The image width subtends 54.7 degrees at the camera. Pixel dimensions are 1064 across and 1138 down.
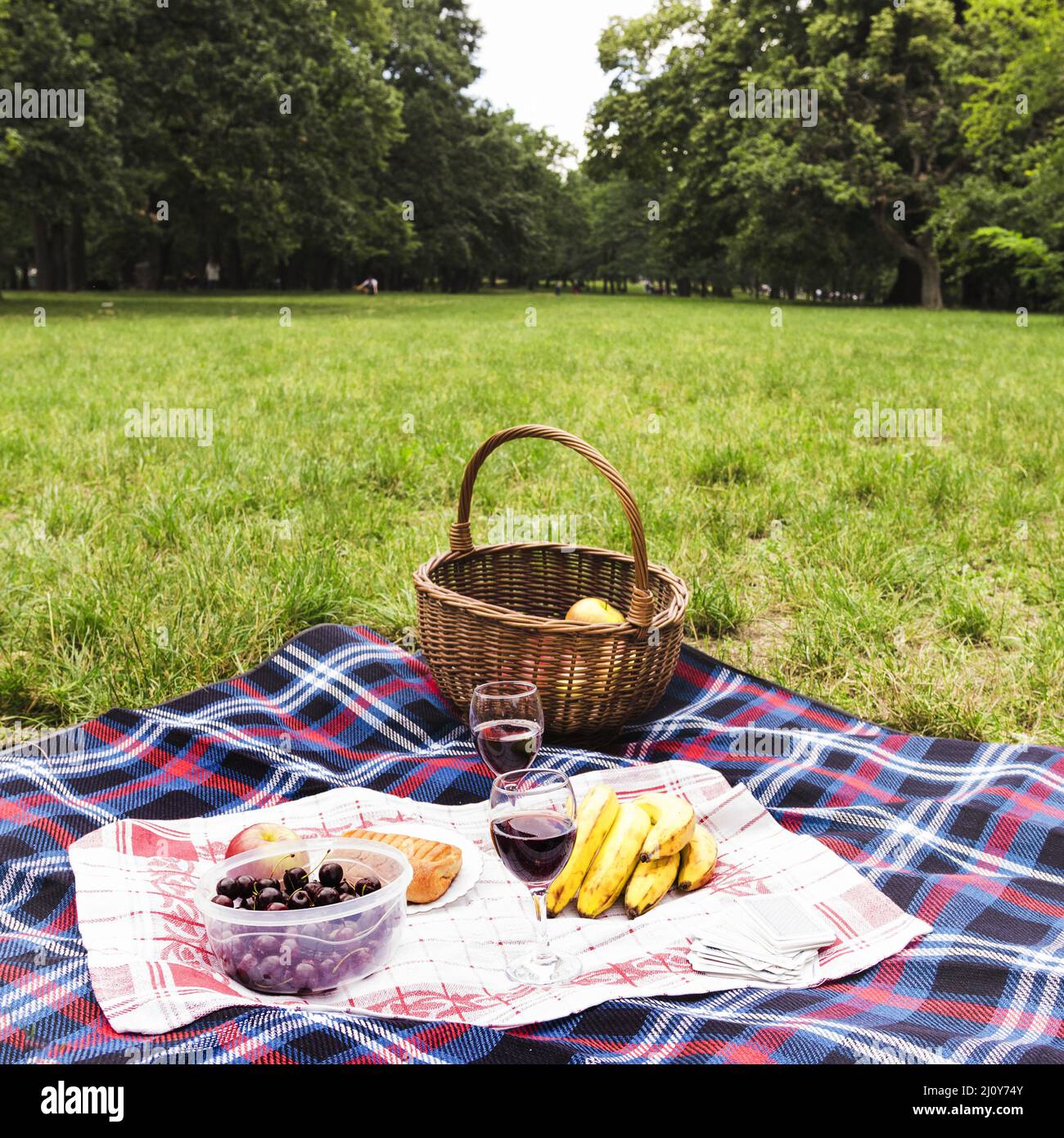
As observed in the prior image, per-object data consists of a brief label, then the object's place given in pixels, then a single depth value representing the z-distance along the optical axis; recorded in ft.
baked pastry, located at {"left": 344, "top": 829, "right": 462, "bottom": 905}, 8.20
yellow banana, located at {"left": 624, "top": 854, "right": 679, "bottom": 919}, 8.09
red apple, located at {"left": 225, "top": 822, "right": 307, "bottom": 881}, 8.30
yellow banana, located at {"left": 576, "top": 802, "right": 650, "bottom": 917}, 8.04
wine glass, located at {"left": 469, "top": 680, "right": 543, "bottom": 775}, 7.98
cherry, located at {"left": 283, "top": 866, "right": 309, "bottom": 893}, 7.27
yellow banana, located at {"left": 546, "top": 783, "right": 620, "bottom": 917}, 8.12
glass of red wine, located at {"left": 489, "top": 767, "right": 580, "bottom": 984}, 6.36
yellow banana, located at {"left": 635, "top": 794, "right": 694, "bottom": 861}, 8.24
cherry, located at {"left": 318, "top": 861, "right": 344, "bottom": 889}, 7.14
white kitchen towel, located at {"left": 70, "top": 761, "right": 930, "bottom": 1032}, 6.88
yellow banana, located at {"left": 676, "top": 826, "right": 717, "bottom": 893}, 8.50
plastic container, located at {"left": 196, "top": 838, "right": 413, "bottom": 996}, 6.73
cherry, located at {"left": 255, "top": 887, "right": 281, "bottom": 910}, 6.93
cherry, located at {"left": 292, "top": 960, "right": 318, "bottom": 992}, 6.86
